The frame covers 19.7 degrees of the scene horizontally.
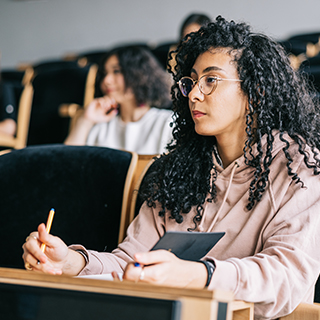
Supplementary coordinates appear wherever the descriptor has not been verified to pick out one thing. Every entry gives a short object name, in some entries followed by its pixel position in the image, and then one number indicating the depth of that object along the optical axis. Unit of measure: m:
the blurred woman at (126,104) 2.84
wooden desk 1.36
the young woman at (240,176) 1.68
